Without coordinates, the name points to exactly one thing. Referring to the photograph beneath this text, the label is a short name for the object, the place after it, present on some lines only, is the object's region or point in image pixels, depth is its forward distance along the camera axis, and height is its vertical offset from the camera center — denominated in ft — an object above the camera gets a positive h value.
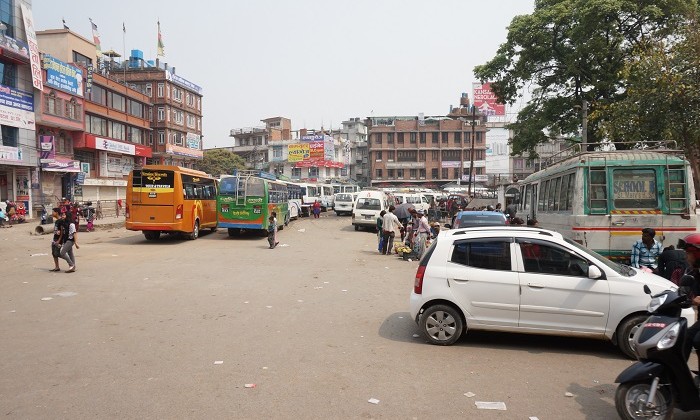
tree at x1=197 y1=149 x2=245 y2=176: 228.61 +18.18
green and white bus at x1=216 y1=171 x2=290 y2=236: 69.15 -0.24
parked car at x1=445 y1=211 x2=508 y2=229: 49.14 -2.05
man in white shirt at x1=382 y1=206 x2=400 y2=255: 55.62 -3.32
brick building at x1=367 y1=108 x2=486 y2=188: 256.73 +25.62
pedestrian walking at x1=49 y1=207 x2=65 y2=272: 39.81 -2.81
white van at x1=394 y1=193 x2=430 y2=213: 125.25 -0.02
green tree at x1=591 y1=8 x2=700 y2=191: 46.11 +9.71
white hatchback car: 20.10 -3.76
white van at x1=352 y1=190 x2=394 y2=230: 88.28 -1.54
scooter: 13.17 -4.71
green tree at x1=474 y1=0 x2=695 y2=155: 72.64 +22.84
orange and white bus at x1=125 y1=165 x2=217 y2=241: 60.64 +0.27
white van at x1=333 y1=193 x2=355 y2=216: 128.67 -0.89
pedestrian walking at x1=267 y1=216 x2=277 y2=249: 60.03 -4.20
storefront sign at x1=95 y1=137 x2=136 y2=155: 135.44 +16.02
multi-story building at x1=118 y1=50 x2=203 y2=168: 181.68 +36.60
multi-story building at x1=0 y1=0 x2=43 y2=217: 98.84 +20.15
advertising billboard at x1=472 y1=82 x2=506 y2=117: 162.58 +32.90
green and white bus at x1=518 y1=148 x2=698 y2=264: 34.01 -0.13
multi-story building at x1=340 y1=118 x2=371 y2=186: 293.64 +27.95
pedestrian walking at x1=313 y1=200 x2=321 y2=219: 124.57 -2.29
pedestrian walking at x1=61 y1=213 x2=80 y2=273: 39.70 -3.41
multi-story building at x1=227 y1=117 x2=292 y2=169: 269.23 +34.63
